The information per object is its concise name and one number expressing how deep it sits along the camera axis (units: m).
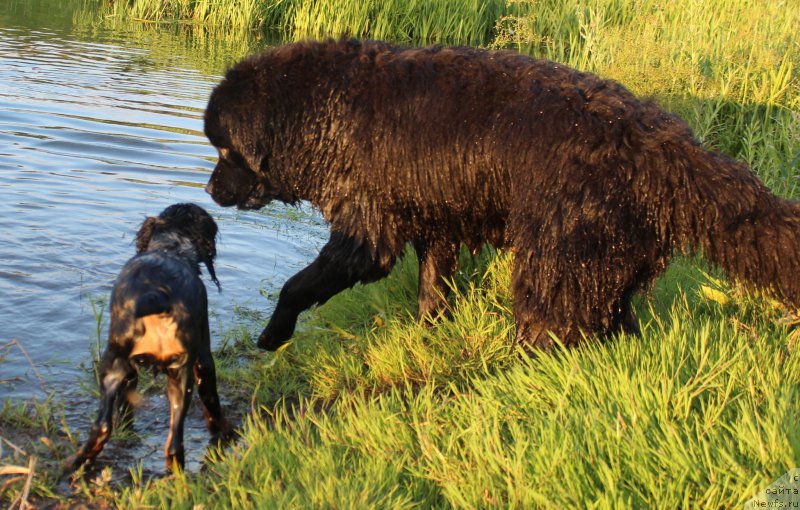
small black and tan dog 3.84
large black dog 3.89
